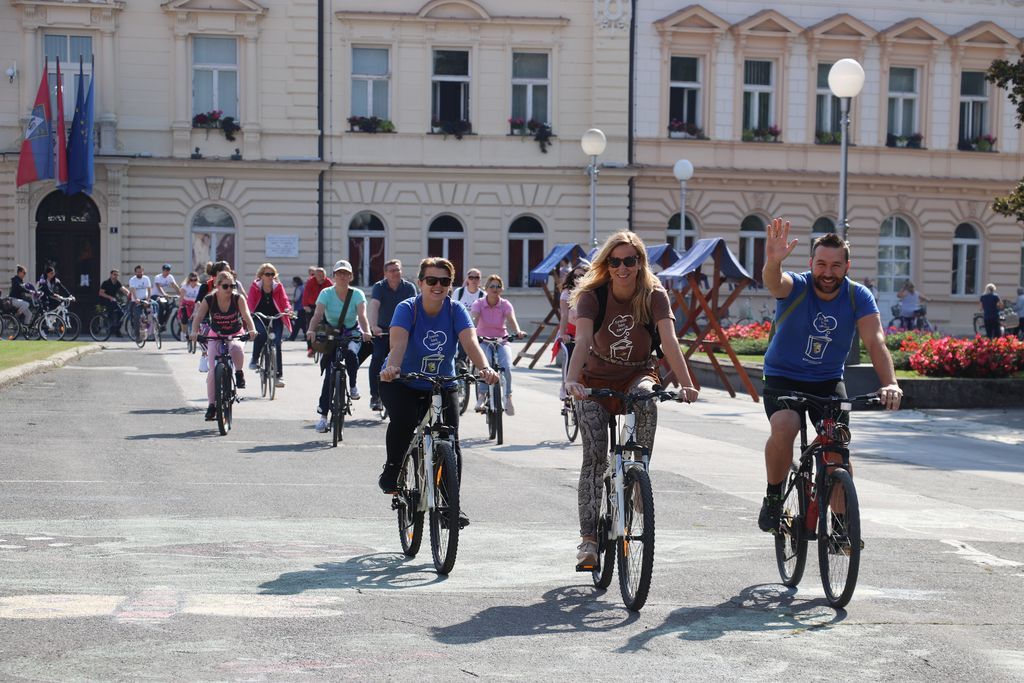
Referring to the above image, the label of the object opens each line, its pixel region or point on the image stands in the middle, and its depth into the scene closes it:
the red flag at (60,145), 38.88
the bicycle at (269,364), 20.67
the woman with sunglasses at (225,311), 16.72
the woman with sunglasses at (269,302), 20.67
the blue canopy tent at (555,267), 29.68
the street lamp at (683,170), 34.84
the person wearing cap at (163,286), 38.91
